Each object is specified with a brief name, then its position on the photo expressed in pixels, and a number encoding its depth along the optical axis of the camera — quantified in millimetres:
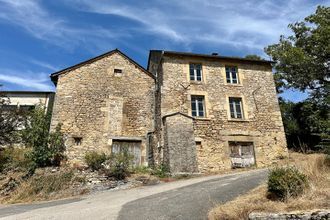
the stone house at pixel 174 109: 14180
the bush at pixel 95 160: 11883
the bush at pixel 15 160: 12078
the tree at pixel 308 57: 19656
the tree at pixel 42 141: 12180
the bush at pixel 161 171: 12092
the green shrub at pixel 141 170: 12447
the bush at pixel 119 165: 11320
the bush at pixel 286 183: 5648
